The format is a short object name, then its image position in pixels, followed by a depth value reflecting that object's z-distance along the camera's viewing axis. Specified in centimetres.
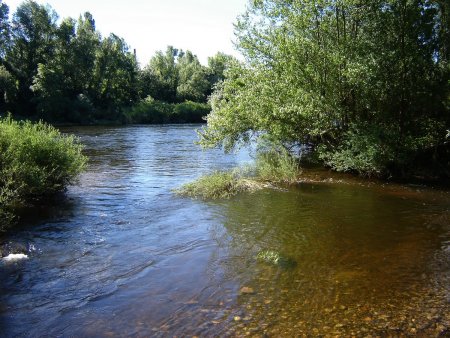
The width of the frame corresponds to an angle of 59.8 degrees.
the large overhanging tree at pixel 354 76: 1680
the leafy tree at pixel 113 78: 7100
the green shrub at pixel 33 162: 1176
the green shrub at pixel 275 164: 1747
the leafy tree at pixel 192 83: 9006
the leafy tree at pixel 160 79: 8844
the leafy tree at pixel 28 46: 6172
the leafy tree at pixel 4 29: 6134
